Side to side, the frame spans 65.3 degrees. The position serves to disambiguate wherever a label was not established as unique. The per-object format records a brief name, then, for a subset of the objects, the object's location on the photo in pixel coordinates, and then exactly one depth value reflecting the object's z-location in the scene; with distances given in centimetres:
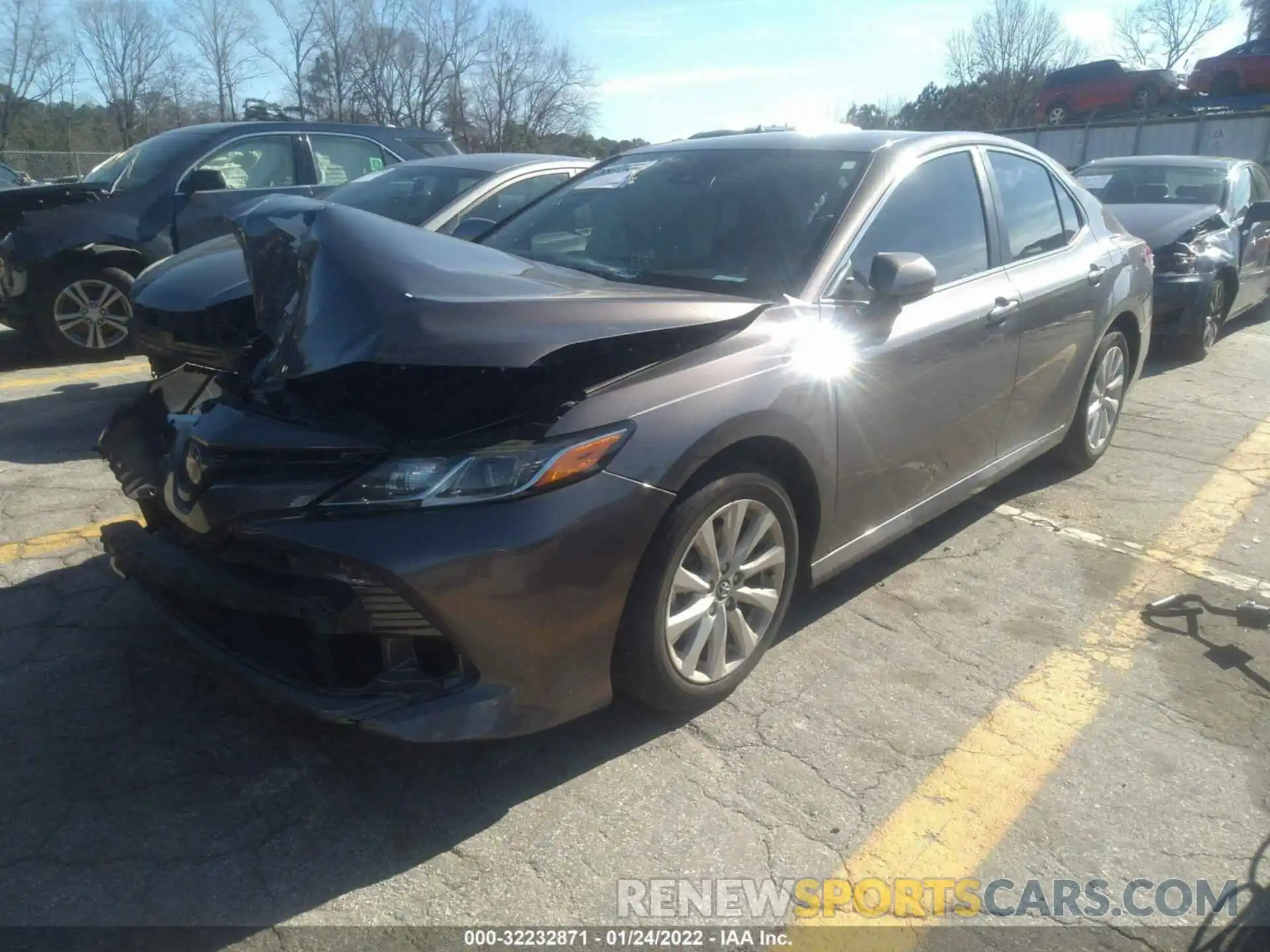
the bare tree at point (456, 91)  4516
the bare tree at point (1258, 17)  4691
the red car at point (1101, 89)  2820
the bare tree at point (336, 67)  4500
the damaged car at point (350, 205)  398
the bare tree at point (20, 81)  4219
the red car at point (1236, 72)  2630
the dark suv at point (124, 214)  702
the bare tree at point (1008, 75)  4975
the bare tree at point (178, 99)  4528
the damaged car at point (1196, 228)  794
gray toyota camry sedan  239
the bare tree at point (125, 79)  4584
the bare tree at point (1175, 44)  5553
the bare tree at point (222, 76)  4472
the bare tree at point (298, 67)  4512
